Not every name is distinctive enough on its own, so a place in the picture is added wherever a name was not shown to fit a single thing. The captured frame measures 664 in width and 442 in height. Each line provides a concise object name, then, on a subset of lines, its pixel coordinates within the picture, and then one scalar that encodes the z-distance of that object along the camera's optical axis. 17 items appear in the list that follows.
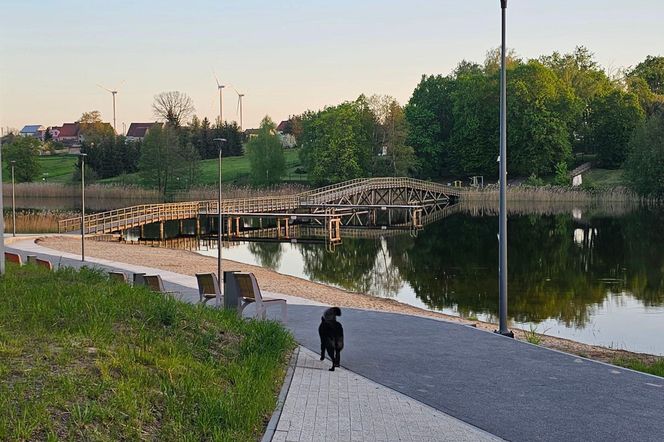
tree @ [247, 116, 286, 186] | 93.44
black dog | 9.73
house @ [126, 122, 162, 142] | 191.00
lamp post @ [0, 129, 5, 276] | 11.93
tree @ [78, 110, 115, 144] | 147.88
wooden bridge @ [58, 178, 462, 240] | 46.66
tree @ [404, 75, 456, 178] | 94.62
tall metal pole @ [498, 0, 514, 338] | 13.36
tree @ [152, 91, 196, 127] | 121.70
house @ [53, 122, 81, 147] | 176.68
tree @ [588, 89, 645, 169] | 88.50
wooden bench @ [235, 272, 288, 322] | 12.66
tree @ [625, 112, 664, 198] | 67.50
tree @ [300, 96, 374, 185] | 86.31
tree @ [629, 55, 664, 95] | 108.31
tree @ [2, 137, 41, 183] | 95.88
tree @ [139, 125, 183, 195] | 85.25
